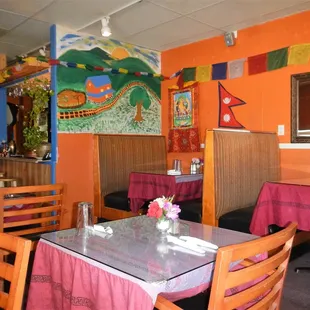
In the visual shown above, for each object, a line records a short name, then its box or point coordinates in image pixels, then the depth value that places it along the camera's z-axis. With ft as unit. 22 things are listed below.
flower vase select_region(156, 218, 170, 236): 5.85
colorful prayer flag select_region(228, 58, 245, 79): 15.06
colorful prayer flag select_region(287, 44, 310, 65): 12.93
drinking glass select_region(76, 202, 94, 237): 6.10
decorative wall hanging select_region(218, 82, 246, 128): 15.37
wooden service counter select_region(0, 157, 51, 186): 15.21
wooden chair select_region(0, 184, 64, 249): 8.09
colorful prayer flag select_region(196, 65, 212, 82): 16.19
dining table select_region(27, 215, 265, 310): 4.06
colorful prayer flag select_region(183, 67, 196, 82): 16.83
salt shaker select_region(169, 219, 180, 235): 5.80
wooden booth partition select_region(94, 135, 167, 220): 15.37
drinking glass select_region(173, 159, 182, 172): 13.67
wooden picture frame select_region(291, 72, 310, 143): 13.26
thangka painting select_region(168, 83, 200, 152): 16.85
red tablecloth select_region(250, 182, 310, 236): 9.10
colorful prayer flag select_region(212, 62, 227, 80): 15.61
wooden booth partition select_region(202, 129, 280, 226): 10.54
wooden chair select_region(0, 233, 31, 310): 4.04
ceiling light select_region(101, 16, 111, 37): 13.24
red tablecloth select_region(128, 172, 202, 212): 11.83
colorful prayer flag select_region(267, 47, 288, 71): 13.56
